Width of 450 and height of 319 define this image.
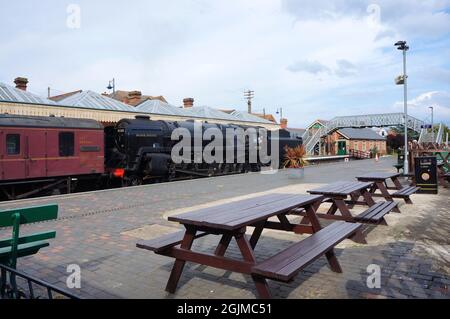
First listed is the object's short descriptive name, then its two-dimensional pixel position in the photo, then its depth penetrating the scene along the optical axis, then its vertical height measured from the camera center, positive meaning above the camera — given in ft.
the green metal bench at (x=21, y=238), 11.96 -2.89
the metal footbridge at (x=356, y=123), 139.13 +12.52
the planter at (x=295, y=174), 55.01 -2.96
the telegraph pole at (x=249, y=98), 201.14 +31.25
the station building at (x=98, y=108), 53.62 +8.75
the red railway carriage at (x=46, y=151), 37.30 +0.48
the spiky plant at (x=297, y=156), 67.96 -0.30
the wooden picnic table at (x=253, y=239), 11.35 -3.27
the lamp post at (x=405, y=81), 53.60 +11.04
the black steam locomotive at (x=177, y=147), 50.78 +0.80
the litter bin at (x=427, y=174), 35.78 -1.97
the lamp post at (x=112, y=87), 162.69 +31.04
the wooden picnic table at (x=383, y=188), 27.45 -2.64
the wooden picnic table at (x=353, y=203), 19.86 -3.14
